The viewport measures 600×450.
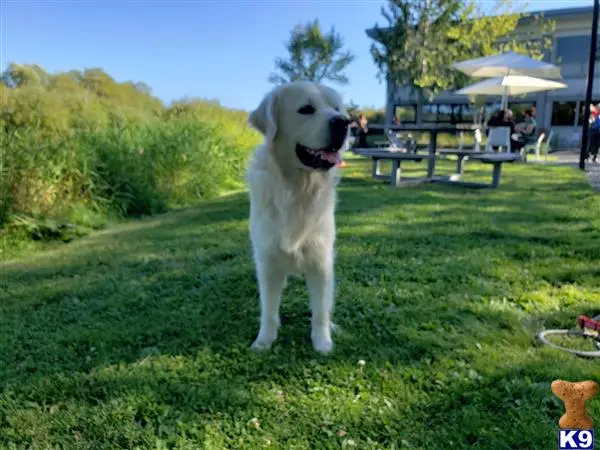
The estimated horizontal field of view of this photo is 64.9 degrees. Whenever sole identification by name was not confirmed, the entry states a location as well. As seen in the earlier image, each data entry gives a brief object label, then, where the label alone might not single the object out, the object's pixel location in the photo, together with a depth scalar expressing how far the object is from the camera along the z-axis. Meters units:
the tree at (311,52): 35.03
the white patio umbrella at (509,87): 11.92
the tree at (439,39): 22.58
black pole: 10.39
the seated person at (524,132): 12.90
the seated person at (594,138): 12.71
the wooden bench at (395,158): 7.69
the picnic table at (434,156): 7.64
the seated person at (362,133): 17.73
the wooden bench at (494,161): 7.43
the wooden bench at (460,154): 8.38
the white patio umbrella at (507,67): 11.13
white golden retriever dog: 2.25
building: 26.16
